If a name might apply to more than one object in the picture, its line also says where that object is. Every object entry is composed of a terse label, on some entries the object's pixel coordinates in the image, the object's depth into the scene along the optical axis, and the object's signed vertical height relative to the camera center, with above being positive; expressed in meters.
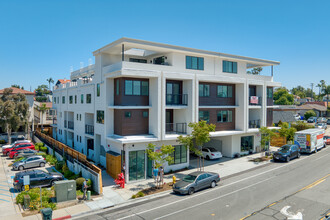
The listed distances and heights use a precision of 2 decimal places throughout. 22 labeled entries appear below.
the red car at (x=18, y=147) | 33.73 -5.57
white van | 31.85 -4.20
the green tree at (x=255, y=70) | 86.55 +13.02
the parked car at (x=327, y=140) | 39.72 -5.12
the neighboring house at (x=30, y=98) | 50.29 +1.71
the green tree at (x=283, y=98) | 87.31 +3.38
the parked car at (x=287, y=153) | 28.12 -5.22
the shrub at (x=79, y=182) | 19.78 -5.94
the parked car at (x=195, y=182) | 18.25 -5.68
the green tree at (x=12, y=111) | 39.31 -0.73
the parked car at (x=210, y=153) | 29.06 -5.38
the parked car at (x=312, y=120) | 71.88 -3.55
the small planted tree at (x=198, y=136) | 22.73 -2.63
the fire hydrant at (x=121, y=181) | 20.30 -6.00
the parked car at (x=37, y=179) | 19.91 -5.92
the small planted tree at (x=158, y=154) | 19.89 -3.66
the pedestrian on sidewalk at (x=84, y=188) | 17.80 -5.77
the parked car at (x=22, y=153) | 30.93 -5.81
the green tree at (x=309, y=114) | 77.69 -1.99
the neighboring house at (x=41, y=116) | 51.19 -2.04
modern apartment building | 23.05 +0.62
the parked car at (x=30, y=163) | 26.38 -6.03
